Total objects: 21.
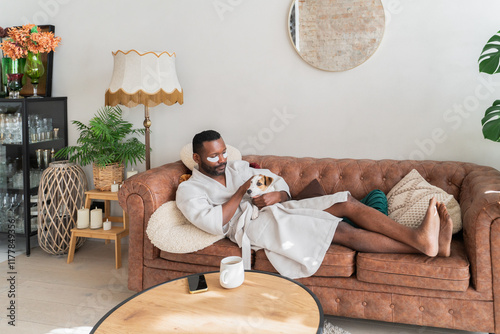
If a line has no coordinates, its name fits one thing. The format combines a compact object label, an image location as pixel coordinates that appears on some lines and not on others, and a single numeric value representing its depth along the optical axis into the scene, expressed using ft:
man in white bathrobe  7.02
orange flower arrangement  10.87
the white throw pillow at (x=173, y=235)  7.74
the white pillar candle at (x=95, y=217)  10.71
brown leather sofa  6.62
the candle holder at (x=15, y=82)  11.39
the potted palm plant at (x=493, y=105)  7.73
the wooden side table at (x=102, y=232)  10.37
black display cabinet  11.19
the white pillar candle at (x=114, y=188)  10.93
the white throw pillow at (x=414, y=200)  7.74
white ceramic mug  5.42
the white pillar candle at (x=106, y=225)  10.63
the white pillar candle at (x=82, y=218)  10.73
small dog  8.33
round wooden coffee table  4.59
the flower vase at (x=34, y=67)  11.30
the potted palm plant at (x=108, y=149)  10.79
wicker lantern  11.06
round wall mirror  9.73
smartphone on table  5.42
